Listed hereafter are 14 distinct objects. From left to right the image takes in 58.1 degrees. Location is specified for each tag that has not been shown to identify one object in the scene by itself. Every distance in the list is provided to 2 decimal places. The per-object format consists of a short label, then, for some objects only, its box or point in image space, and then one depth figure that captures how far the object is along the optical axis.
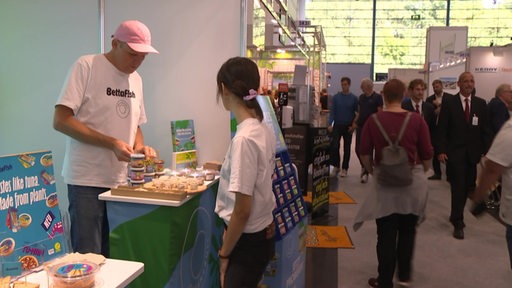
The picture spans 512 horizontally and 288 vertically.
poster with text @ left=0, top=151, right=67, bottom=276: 1.41
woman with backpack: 3.05
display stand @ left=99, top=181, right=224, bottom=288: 2.23
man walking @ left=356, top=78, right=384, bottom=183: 7.35
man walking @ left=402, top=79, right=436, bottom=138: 5.82
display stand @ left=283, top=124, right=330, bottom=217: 5.21
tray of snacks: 2.29
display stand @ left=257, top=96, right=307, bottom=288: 2.75
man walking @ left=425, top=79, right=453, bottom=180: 7.42
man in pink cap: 2.20
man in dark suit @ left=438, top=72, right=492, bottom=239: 4.47
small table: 1.39
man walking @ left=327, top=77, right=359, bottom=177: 7.71
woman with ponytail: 1.79
